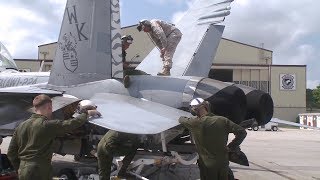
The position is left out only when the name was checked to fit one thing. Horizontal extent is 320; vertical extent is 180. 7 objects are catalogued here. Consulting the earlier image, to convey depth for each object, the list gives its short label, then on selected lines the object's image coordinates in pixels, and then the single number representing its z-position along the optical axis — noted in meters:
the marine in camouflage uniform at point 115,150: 4.95
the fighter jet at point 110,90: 5.07
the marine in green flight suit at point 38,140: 3.50
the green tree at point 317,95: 64.83
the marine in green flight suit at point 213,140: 4.17
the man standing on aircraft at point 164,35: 5.90
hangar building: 35.54
